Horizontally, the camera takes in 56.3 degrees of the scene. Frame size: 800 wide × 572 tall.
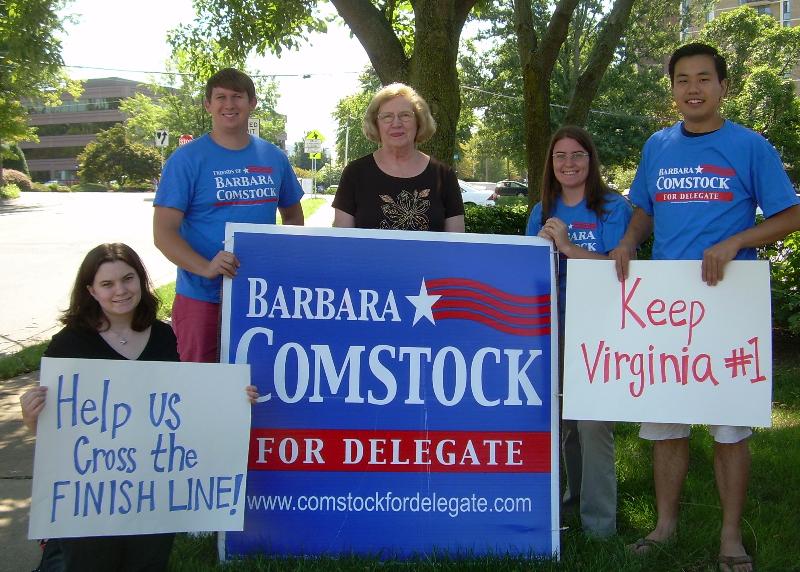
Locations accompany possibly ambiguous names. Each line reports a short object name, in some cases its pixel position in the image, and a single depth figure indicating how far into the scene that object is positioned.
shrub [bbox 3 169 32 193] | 52.22
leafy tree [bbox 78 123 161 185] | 70.44
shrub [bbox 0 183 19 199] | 36.69
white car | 33.04
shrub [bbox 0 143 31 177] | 62.60
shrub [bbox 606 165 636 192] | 52.80
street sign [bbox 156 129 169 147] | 25.56
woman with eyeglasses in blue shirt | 3.15
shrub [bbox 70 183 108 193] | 65.50
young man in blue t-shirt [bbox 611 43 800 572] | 2.81
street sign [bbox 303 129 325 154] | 29.31
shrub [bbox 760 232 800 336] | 6.61
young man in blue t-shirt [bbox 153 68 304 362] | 3.19
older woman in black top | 3.31
